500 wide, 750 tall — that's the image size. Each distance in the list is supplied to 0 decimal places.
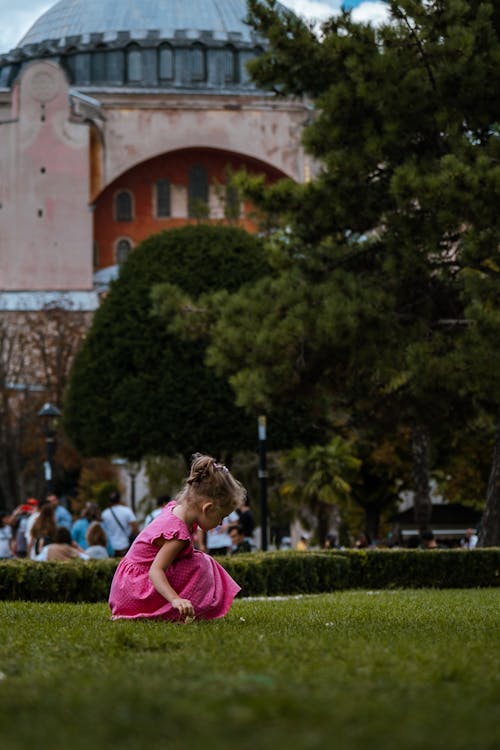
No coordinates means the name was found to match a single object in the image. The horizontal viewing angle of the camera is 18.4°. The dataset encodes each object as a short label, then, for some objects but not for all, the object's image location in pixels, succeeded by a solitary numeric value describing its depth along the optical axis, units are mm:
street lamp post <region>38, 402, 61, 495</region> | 26516
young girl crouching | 7184
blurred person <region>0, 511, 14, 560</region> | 22047
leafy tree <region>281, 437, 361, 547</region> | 41906
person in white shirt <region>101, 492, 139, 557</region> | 18375
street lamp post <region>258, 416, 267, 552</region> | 25141
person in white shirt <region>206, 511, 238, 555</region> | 20969
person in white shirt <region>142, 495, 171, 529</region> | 19850
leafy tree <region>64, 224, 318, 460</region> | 36375
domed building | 60906
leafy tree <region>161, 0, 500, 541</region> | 18688
